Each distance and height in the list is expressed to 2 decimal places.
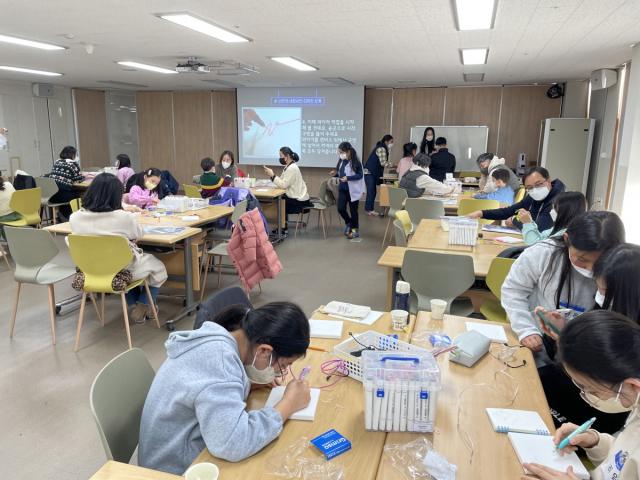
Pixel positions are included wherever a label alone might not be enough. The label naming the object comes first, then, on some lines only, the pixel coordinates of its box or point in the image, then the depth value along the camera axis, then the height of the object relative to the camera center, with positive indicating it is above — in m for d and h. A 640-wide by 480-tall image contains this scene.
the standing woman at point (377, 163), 8.44 -0.26
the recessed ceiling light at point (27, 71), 8.08 +1.32
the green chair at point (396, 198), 6.14 -0.66
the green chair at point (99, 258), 3.20 -0.80
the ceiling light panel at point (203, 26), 4.29 +1.22
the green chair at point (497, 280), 2.78 -0.79
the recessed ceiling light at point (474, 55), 5.80 +1.27
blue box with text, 1.31 -0.85
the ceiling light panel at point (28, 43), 5.50 +1.25
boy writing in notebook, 5.12 -0.46
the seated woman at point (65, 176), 7.06 -0.49
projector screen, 10.28 +0.58
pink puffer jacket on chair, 3.76 -0.87
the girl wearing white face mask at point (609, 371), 1.15 -0.56
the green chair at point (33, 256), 3.48 -0.86
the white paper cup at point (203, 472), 1.17 -0.83
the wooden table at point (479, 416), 1.26 -0.86
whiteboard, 9.74 +0.16
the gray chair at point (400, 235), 3.96 -0.74
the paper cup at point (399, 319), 2.11 -0.77
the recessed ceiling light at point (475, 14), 3.81 +1.21
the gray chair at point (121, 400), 1.40 -0.83
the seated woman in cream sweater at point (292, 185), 6.73 -0.56
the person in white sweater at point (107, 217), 3.30 -0.52
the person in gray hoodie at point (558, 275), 1.93 -0.58
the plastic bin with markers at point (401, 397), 1.38 -0.74
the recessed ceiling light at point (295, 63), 6.72 +1.29
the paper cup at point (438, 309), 2.23 -0.77
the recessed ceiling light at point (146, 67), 7.35 +1.30
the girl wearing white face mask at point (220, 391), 1.29 -0.72
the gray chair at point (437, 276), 2.92 -0.81
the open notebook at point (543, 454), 1.28 -0.86
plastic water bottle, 2.40 -0.78
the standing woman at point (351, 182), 7.14 -0.53
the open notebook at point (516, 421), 1.42 -0.85
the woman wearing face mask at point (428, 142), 9.17 +0.15
